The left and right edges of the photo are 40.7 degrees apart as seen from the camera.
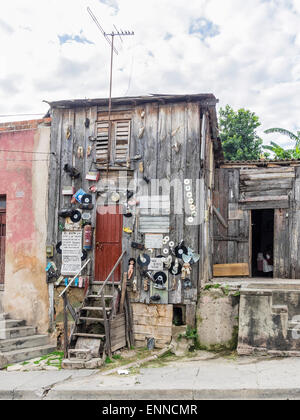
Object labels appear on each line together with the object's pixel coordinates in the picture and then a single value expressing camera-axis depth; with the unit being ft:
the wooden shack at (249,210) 39.88
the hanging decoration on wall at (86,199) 32.17
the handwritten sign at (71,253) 32.04
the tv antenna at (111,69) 31.17
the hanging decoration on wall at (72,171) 32.01
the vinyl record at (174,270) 30.14
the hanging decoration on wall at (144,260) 30.71
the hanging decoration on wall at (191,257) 29.96
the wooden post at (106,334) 27.45
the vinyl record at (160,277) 30.30
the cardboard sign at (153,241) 30.68
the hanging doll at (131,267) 30.78
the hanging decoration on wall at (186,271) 29.91
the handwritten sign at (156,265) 30.45
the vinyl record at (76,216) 32.24
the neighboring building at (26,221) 32.91
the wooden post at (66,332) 27.48
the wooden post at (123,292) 29.78
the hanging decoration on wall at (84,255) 31.86
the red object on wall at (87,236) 31.60
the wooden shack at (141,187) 30.40
